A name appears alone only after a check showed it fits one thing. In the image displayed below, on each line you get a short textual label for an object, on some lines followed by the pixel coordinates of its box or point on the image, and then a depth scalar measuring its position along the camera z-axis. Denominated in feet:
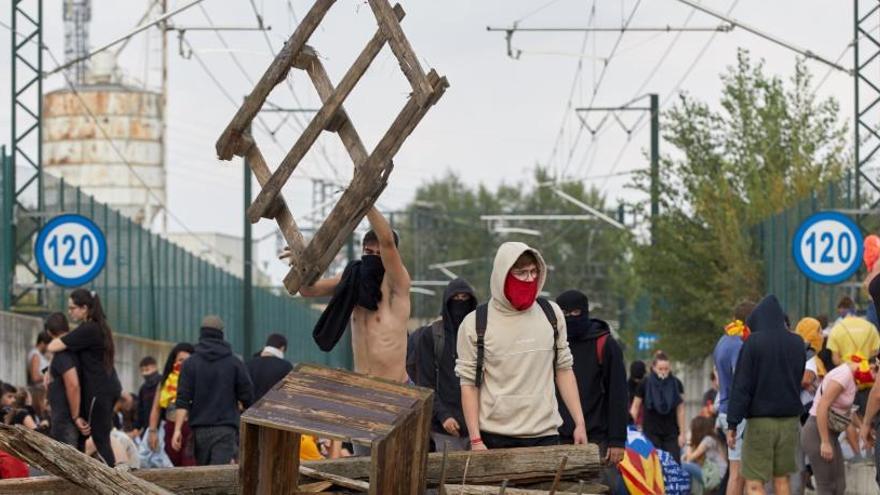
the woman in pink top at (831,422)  52.80
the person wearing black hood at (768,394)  52.29
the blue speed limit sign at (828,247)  80.38
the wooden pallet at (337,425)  27.50
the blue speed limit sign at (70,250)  84.23
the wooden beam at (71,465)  26.32
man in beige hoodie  39.58
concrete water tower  342.23
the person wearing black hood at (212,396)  58.85
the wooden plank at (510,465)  31.99
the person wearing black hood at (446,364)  43.57
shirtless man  41.86
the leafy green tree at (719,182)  129.29
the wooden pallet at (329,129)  32.48
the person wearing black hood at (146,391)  75.66
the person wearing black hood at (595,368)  44.01
